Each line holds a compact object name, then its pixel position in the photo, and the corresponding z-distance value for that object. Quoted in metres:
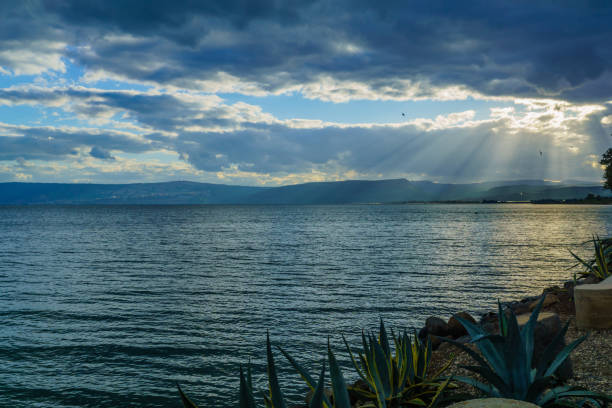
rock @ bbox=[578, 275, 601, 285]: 15.57
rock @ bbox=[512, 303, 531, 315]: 15.27
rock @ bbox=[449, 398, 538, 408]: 3.98
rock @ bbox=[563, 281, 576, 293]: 16.94
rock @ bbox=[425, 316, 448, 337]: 13.01
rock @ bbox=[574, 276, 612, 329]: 9.66
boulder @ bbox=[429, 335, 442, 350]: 11.71
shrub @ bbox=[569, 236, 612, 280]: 14.99
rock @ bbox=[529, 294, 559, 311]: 14.16
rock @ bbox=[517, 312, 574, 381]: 7.41
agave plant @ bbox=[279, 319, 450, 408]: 5.80
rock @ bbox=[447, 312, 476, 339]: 12.95
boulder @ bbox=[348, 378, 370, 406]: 7.80
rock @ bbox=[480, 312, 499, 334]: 9.50
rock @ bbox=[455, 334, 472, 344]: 11.46
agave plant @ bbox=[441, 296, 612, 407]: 5.39
